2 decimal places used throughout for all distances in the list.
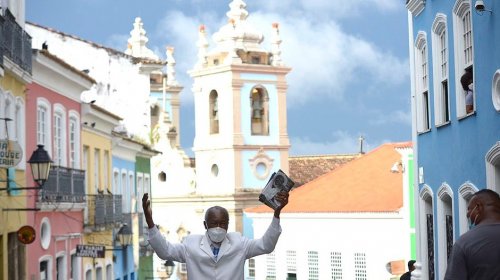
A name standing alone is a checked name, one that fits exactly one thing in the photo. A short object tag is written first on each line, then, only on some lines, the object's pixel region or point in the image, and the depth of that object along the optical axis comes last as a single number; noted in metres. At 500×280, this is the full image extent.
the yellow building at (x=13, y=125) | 17.81
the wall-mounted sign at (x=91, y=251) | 20.89
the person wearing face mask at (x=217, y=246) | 7.57
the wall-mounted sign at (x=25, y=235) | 17.98
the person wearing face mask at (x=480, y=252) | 7.28
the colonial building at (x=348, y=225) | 40.19
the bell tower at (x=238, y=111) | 59.16
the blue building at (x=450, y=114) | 13.72
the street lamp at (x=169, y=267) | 32.03
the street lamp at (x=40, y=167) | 16.98
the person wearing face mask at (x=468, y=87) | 14.97
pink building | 20.88
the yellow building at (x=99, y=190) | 25.83
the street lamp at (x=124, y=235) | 25.83
